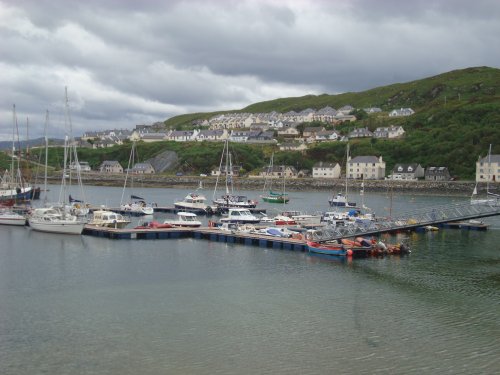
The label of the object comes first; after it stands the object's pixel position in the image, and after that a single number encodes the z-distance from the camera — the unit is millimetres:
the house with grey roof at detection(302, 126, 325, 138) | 192825
